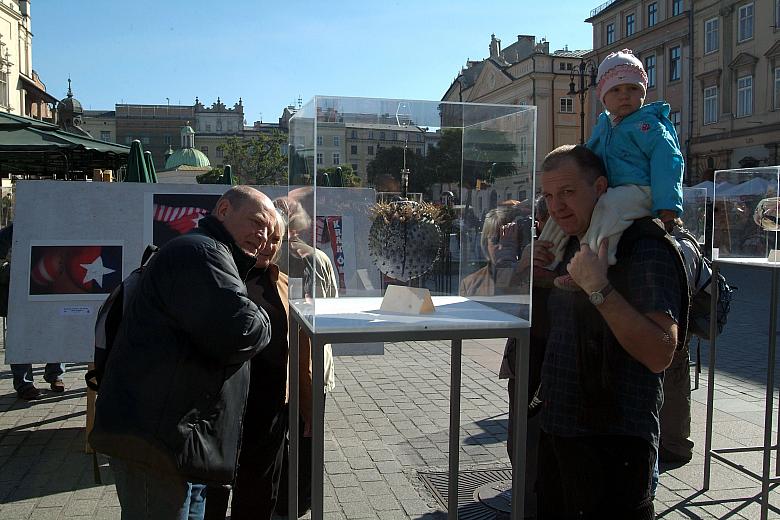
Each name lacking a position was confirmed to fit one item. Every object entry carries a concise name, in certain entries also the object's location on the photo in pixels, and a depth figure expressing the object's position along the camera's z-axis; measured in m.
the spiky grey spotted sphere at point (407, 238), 2.69
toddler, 2.32
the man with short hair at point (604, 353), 2.21
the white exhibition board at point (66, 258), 5.50
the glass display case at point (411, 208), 2.50
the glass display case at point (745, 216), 4.59
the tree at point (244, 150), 42.69
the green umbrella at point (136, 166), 6.06
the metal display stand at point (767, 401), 4.09
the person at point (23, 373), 6.71
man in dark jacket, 2.41
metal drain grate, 4.45
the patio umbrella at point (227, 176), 8.11
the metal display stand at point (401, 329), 2.19
